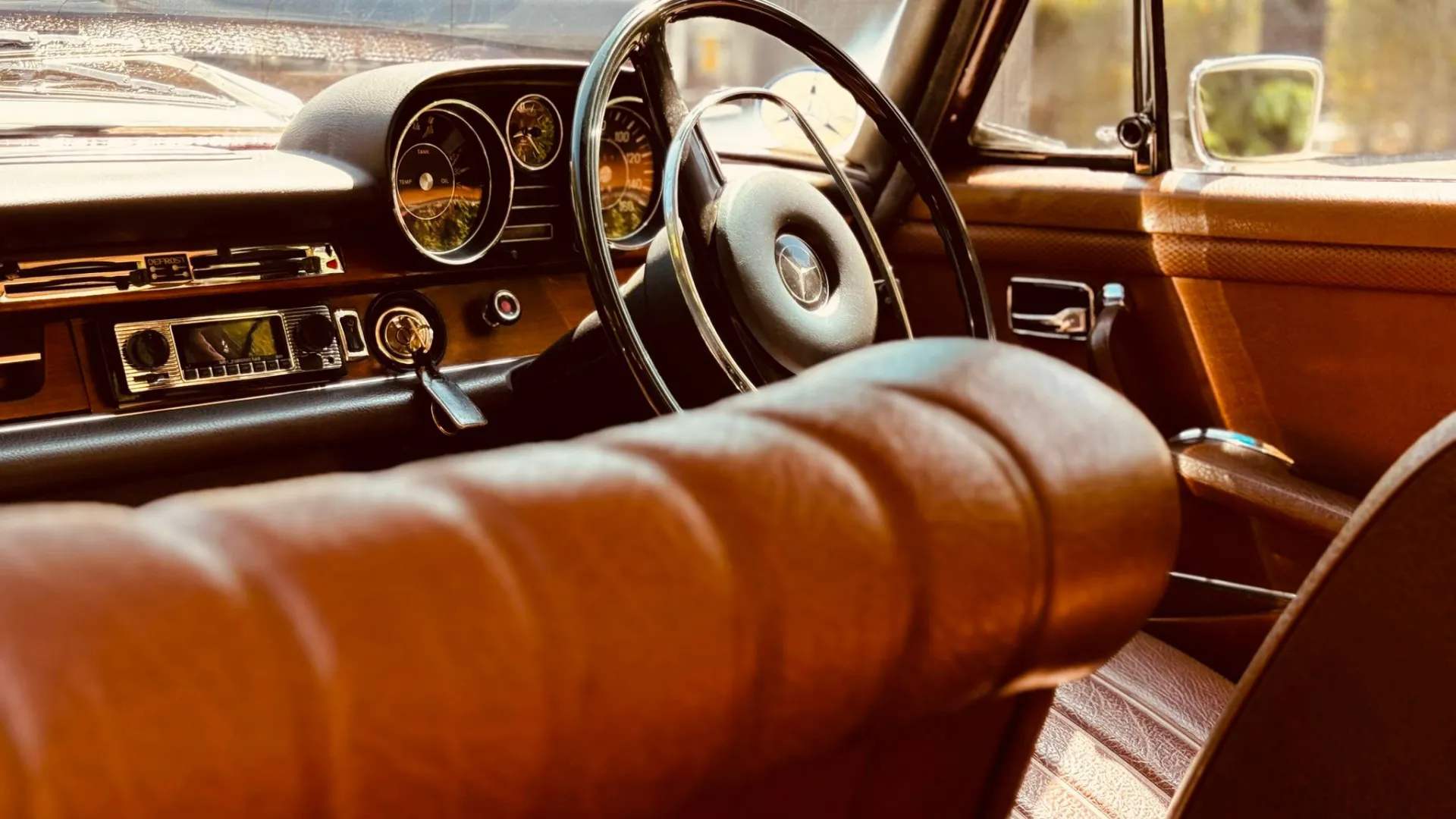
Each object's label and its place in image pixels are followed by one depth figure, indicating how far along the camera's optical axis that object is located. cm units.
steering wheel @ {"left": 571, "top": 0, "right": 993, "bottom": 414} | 170
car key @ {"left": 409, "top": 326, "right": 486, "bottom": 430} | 219
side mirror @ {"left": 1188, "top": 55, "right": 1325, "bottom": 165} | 237
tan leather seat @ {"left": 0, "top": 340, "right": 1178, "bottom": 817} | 43
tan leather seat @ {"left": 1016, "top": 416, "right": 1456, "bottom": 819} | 72
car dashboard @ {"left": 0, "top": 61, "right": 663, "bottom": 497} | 194
